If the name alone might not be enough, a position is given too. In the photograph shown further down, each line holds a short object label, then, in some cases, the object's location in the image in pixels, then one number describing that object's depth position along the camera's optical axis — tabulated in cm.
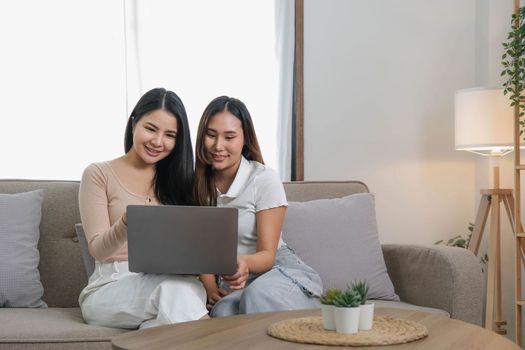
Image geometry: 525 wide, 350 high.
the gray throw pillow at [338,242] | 282
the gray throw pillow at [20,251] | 269
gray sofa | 262
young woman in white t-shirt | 243
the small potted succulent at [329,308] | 171
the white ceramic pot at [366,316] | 175
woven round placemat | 164
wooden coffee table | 163
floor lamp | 347
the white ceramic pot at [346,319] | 170
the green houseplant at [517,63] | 330
